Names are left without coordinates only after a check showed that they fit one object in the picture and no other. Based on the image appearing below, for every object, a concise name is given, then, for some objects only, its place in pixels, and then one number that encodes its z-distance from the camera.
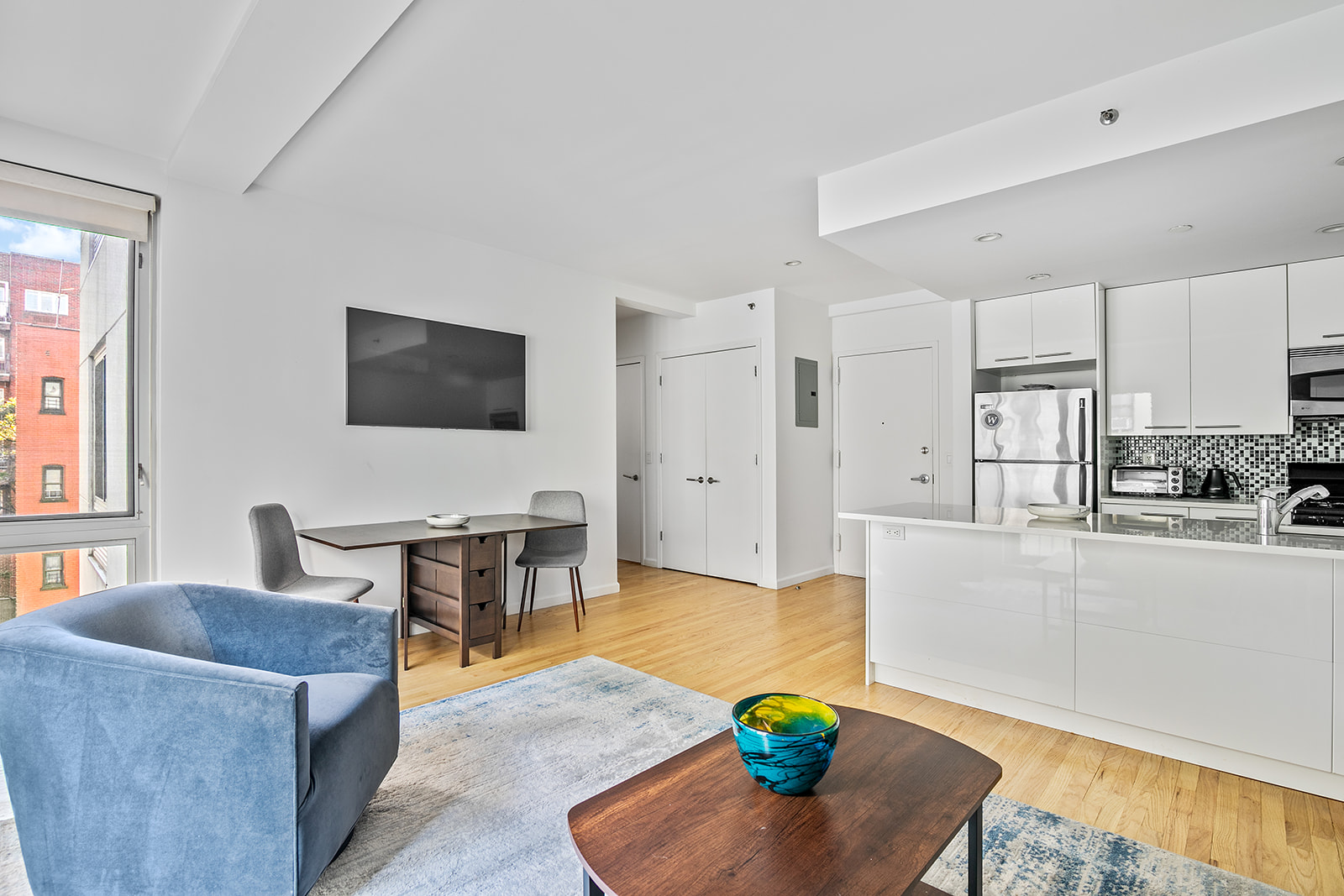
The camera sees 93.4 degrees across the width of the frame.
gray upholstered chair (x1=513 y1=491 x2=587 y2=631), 4.22
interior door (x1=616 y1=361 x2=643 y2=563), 6.46
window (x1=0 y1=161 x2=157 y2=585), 2.75
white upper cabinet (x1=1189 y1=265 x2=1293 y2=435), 3.84
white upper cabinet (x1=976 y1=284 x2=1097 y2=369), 4.34
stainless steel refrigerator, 4.34
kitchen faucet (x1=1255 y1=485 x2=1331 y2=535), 2.29
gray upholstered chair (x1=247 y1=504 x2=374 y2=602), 3.01
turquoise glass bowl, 1.24
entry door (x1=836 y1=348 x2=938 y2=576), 5.37
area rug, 1.68
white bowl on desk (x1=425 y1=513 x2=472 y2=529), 3.52
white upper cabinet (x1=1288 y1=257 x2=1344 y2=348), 3.65
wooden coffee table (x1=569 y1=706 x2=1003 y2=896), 1.04
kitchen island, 2.13
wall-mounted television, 3.71
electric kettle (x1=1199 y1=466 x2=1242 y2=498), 4.16
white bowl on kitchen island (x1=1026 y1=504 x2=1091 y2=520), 2.79
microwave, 3.66
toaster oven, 4.25
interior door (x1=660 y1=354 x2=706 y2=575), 5.91
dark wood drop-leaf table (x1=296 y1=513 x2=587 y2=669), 3.38
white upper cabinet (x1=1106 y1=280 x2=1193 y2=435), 4.17
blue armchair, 1.36
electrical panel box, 5.59
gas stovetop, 3.69
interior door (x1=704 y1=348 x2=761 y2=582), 5.50
